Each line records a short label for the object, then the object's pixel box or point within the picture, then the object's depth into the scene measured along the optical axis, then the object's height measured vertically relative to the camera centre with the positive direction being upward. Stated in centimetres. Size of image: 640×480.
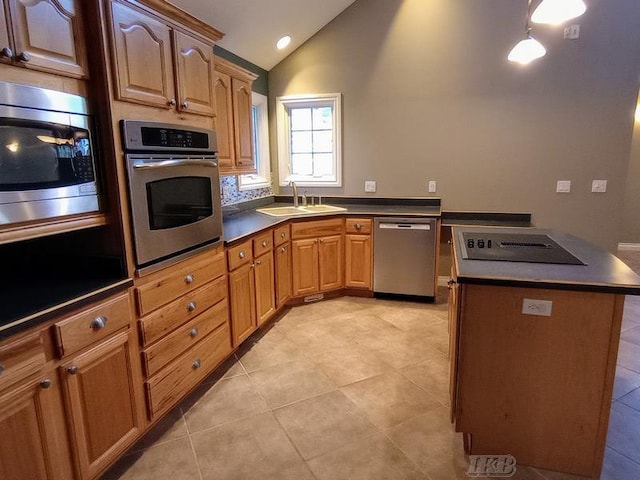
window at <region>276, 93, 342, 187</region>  430 +42
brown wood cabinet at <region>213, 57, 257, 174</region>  294 +49
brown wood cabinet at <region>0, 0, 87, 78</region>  130 +52
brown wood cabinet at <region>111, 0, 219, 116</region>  172 +58
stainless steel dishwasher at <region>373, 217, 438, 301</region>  371 -76
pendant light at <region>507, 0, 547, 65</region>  234 +75
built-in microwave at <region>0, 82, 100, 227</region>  132 +9
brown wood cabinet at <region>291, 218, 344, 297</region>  373 -76
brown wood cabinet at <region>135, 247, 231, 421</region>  193 -80
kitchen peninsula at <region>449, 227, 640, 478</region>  162 -78
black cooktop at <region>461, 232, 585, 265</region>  189 -38
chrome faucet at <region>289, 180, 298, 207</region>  421 -17
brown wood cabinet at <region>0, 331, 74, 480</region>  127 -80
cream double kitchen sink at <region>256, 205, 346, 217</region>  376 -32
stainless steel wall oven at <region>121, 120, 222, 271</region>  181 -5
